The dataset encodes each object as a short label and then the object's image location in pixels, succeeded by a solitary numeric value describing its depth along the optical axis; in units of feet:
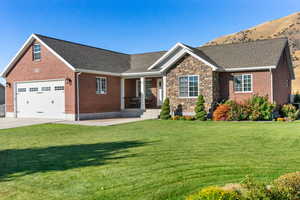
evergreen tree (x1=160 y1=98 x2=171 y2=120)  60.39
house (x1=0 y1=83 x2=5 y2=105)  117.43
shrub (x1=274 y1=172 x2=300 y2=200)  12.18
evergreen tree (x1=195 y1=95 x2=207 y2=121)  56.53
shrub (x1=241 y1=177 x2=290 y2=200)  11.56
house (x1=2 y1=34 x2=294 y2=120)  60.34
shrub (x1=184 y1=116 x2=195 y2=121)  57.53
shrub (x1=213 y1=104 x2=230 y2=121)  55.26
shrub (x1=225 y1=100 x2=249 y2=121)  54.80
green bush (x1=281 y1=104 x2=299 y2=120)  55.67
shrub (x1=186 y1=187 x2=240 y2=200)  11.06
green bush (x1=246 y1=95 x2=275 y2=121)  53.98
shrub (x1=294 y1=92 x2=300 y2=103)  76.18
